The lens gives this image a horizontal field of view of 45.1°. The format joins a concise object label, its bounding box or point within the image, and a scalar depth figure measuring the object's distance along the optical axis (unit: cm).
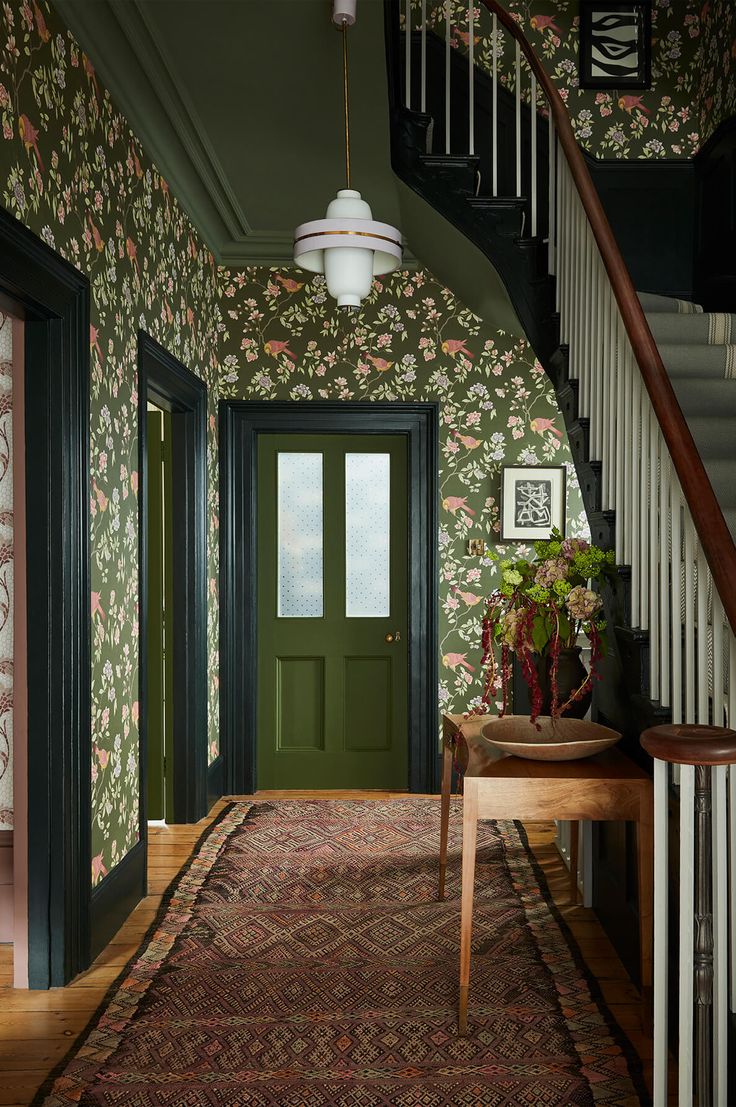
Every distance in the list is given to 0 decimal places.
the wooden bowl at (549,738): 250
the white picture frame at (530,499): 518
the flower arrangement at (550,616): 257
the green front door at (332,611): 529
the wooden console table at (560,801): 235
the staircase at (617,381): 192
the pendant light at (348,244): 283
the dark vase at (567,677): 268
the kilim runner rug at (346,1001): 221
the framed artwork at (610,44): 459
